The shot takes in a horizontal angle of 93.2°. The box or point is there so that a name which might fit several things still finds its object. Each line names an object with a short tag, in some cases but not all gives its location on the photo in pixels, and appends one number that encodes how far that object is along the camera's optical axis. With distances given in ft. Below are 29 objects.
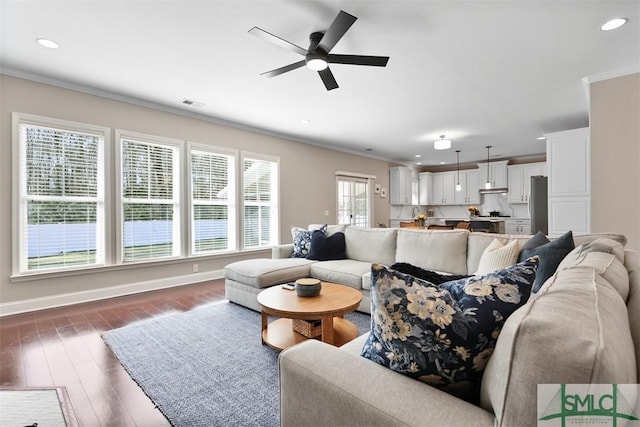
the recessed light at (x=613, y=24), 7.86
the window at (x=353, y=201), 24.29
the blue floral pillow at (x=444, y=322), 2.76
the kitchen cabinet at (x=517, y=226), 26.86
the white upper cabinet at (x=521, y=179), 25.71
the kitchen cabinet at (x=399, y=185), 29.22
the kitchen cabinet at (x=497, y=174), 27.71
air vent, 13.69
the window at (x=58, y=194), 10.89
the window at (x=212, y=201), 15.64
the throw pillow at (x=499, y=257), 7.93
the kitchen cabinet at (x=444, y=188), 31.07
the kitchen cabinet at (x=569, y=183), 13.17
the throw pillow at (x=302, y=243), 13.26
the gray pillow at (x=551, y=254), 7.19
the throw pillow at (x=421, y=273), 3.84
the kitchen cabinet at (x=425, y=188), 32.22
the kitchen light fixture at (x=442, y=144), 18.21
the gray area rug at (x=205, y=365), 5.48
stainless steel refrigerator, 17.89
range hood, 27.53
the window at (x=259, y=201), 17.84
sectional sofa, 1.89
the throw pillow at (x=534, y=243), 7.99
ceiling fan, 7.36
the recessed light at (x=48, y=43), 8.86
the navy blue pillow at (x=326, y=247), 12.82
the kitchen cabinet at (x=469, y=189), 29.58
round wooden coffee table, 6.94
